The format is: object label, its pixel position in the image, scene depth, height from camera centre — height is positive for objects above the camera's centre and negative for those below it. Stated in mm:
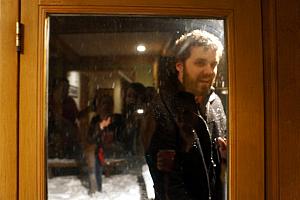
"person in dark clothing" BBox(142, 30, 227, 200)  1131 -72
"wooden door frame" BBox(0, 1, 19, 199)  1026 +26
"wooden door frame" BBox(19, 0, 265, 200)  1040 +99
